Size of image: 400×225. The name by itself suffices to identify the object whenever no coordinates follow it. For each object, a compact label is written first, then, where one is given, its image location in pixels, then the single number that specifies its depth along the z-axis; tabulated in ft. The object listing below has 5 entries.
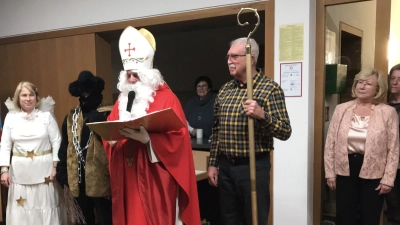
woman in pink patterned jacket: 6.81
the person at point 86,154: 6.84
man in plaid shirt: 6.08
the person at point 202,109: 12.17
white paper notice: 8.14
